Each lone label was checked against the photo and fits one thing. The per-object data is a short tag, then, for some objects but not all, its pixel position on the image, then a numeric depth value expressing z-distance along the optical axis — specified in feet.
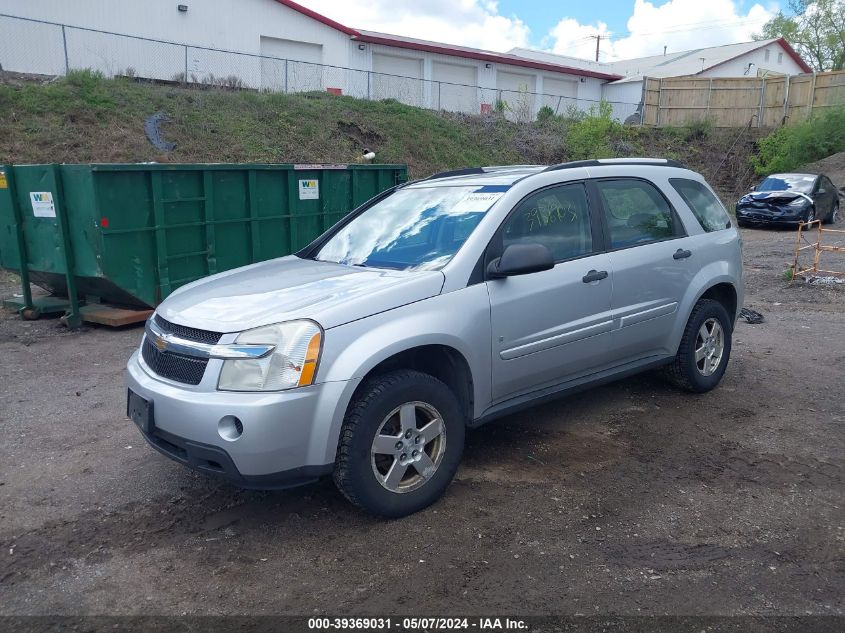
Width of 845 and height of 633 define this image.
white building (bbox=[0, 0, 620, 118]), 70.44
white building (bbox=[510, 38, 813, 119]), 151.53
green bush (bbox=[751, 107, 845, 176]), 88.94
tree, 161.07
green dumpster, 27.61
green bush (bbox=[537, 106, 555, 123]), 100.59
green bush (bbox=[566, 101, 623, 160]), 91.40
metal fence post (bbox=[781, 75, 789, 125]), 101.19
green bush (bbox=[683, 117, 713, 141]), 104.37
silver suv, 11.58
